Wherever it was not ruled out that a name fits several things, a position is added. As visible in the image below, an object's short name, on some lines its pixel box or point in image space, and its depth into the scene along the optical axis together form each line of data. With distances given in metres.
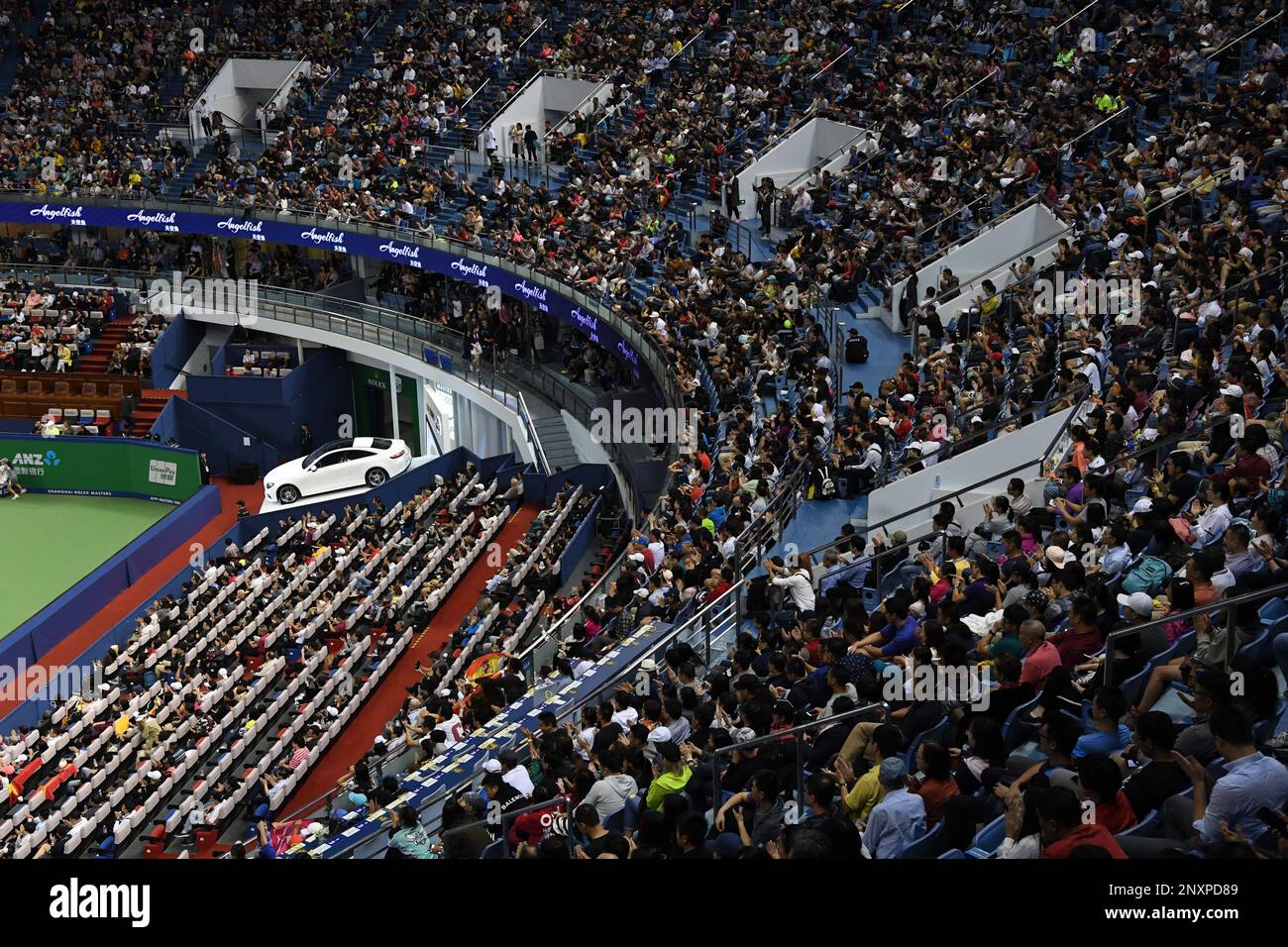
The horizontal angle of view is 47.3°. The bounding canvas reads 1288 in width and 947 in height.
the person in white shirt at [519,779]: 13.07
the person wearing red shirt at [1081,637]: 10.76
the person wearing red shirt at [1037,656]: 10.54
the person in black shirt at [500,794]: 12.54
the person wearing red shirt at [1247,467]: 12.38
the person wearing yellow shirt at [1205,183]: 22.38
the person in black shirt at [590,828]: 10.12
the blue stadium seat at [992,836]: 9.04
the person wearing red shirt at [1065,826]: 7.50
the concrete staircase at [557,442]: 31.44
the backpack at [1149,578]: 11.19
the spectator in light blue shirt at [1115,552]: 12.05
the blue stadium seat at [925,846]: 8.89
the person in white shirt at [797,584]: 15.43
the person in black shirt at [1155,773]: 8.38
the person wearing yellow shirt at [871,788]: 9.63
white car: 34.47
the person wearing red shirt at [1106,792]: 8.01
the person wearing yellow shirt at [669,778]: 10.91
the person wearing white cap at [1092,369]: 17.66
